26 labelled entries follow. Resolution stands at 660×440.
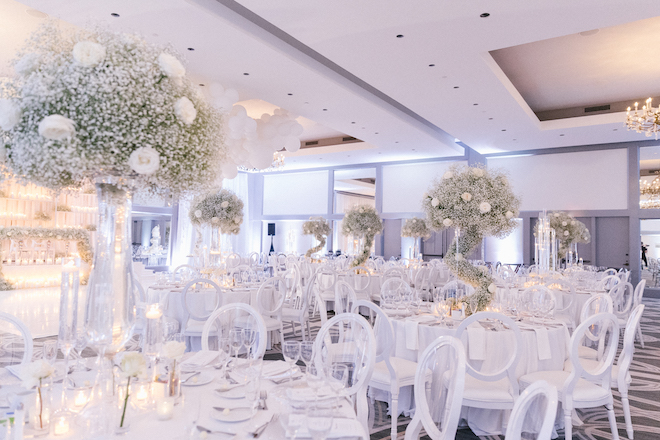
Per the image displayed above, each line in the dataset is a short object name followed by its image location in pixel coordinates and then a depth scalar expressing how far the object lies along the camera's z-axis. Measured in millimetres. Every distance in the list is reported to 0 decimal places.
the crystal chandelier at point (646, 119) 8391
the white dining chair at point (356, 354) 2654
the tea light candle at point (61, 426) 1579
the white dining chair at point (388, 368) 3369
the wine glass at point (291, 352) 2316
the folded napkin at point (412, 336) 3885
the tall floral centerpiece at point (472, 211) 4152
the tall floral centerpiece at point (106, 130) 1571
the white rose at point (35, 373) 1537
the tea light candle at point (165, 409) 1708
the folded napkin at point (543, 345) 3627
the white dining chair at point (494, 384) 3086
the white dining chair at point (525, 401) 1521
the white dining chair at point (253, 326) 2977
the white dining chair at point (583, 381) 3073
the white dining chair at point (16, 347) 2227
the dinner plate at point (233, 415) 1688
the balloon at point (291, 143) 8491
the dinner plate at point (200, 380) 2113
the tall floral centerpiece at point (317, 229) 12859
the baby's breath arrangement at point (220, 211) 7758
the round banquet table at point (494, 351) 3543
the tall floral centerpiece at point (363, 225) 9977
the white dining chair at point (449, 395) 2016
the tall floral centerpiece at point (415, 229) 12867
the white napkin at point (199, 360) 2355
